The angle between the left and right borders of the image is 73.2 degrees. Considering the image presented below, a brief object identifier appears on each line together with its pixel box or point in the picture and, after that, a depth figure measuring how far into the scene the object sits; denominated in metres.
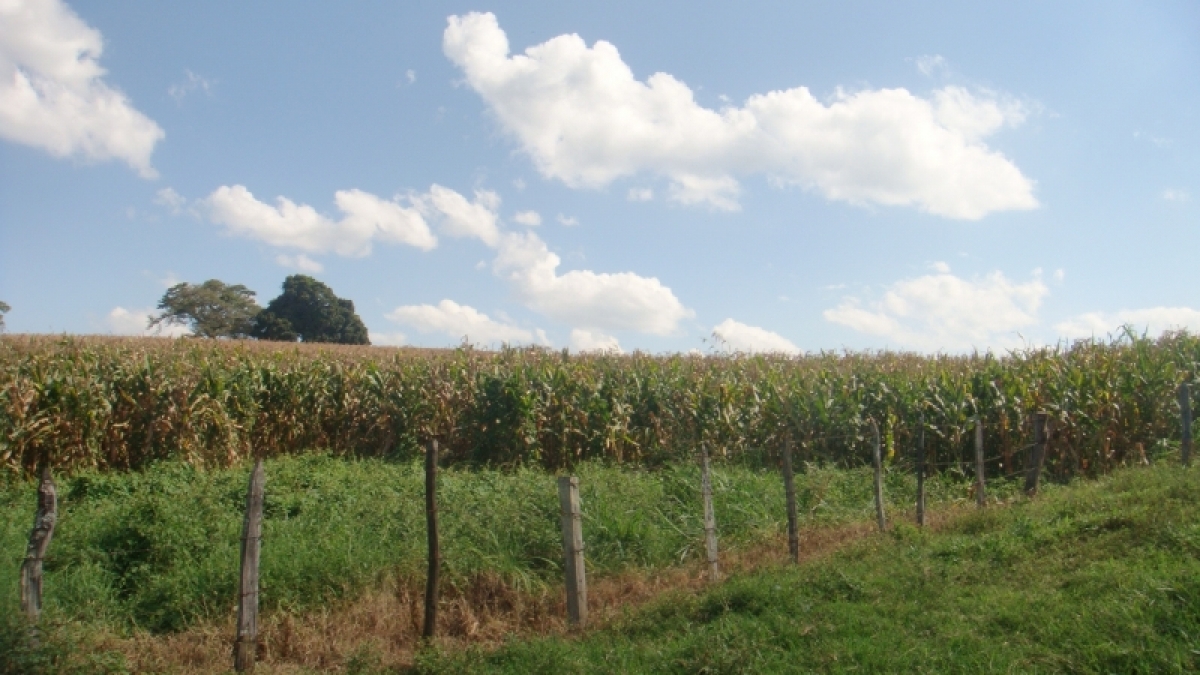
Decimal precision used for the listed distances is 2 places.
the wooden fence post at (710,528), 8.80
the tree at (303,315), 44.38
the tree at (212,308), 40.75
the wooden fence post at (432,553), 7.29
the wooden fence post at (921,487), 10.34
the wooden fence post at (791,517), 8.96
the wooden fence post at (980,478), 11.48
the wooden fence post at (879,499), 10.20
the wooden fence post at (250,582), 6.65
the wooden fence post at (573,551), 7.77
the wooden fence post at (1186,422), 12.33
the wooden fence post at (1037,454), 11.48
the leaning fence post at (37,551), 6.36
